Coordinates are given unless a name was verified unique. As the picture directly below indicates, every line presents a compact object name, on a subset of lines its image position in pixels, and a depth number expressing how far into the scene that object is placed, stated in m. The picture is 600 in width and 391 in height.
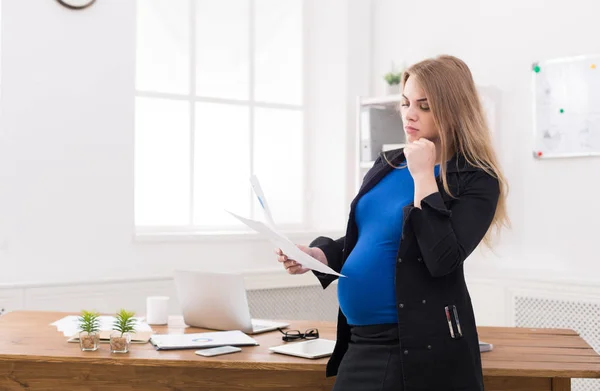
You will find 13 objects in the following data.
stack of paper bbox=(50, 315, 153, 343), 2.51
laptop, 2.60
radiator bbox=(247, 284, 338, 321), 4.30
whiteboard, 3.73
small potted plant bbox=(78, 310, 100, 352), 2.34
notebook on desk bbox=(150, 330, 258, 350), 2.41
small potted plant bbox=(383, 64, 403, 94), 4.34
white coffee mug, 2.83
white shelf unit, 4.23
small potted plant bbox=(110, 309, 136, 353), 2.32
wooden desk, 2.21
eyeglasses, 2.57
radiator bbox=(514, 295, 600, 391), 3.72
